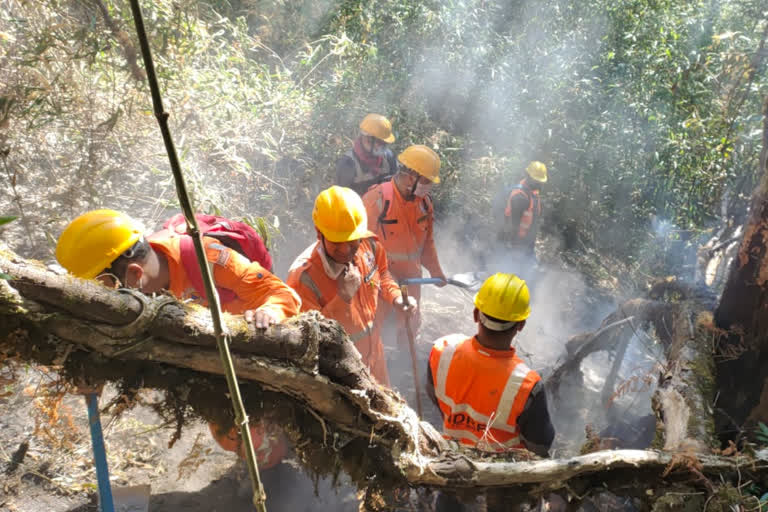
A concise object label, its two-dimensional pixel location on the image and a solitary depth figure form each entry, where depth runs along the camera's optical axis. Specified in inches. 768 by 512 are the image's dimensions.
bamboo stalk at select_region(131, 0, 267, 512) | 27.4
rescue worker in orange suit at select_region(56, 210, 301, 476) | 83.8
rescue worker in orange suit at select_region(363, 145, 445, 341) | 185.8
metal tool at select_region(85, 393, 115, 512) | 81.5
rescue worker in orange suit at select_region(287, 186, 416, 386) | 119.3
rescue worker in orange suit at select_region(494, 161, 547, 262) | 264.5
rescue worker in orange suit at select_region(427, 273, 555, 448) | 94.2
